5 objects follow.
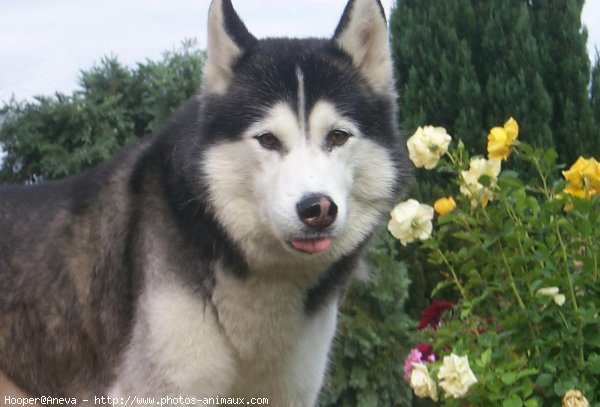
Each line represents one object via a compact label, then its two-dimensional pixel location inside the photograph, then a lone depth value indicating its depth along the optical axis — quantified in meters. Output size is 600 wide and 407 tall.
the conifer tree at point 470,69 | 6.11
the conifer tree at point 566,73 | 6.14
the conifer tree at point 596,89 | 6.30
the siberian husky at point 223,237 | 3.21
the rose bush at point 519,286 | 3.01
